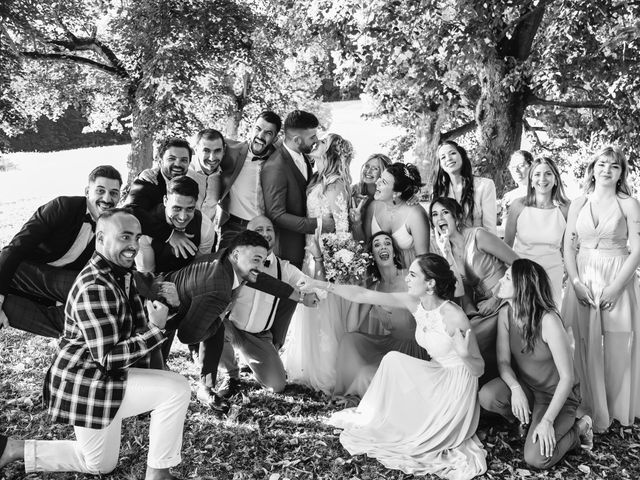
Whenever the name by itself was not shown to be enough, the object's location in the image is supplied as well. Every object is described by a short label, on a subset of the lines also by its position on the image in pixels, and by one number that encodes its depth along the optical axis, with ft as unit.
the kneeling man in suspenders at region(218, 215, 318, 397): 17.98
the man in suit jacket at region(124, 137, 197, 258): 16.39
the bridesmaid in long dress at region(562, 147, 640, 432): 16.89
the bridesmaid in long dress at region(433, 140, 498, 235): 19.35
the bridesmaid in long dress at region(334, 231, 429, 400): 17.74
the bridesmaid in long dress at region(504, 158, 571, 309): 18.99
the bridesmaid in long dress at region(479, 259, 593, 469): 14.32
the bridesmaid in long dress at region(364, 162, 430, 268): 18.42
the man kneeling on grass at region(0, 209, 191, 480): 11.58
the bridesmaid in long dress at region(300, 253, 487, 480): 14.35
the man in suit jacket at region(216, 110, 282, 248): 19.53
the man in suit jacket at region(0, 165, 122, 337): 14.78
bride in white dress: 18.29
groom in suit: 18.43
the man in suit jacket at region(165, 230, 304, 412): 15.57
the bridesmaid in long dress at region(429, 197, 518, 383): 17.66
